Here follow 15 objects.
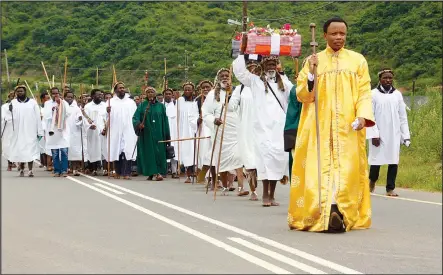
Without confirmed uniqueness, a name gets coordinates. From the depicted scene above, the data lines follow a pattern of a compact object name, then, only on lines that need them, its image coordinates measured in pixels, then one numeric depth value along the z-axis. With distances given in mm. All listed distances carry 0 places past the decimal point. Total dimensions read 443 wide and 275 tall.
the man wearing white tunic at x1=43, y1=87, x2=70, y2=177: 24234
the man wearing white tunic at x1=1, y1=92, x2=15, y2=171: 24797
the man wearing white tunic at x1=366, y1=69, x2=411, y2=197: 16969
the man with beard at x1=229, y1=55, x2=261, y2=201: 16109
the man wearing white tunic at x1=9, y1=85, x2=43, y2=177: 24141
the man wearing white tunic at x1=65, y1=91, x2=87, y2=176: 25891
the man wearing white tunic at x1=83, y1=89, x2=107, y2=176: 25797
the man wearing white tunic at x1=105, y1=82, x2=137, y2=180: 24469
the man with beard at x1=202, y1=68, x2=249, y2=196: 17953
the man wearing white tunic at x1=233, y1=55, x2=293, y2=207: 14469
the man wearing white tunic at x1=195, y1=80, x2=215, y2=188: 20033
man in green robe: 23031
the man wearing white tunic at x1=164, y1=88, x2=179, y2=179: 26127
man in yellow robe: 11203
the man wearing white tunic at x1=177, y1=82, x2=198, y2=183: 21766
